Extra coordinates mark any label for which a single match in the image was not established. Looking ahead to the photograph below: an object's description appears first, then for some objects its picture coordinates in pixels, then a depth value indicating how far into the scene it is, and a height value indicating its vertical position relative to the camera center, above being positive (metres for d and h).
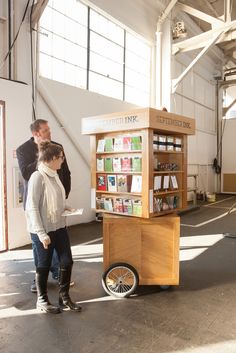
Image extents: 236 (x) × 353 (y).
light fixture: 7.26 +3.30
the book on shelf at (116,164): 2.91 +0.03
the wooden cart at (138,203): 2.68 -0.34
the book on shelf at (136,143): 2.72 +0.22
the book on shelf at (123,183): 2.86 -0.15
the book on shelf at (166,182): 2.96 -0.15
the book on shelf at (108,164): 2.98 +0.02
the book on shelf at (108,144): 2.95 +0.22
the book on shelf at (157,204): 2.79 -0.35
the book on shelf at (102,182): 3.05 -0.15
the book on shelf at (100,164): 3.05 +0.02
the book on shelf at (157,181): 2.82 -0.14
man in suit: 2.76 +0.13
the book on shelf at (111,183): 2.96 -0.16
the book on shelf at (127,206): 2.82 -0.37
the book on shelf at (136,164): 2.74 +0.03
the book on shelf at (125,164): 2.83 +0.03
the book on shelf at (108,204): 2.98 -0.37
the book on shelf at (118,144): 2.87 +0.22
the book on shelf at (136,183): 2.75 -0.15
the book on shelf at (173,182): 3.06 -0.15
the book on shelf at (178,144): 3.07 +0.24
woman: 2.24 -0.41
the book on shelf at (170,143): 2.95 +0.24
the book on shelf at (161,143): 2.84 +0.23
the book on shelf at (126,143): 2.80 +0.22
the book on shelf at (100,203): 3.06 -0.37
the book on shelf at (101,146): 3.01 +0.21
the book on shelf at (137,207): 2.75 -0.37
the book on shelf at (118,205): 2.89 -0.36
